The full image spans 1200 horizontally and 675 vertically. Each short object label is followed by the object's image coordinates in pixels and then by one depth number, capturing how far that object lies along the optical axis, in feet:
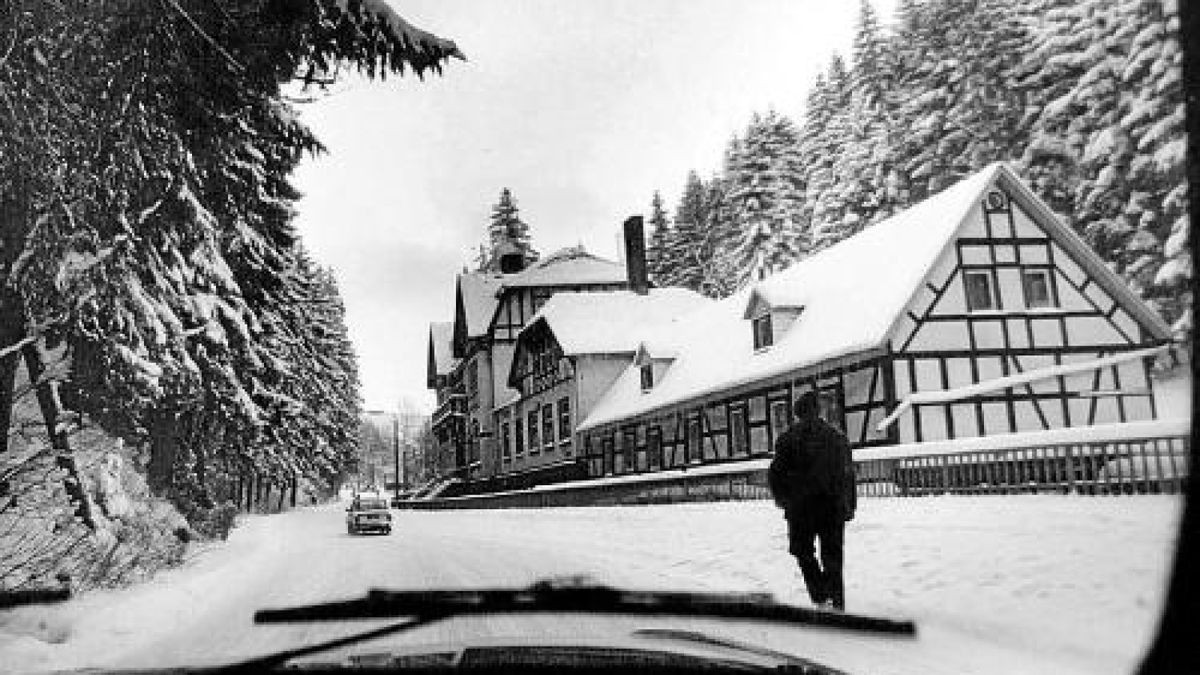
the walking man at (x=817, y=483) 17.90
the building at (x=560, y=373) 80.59
